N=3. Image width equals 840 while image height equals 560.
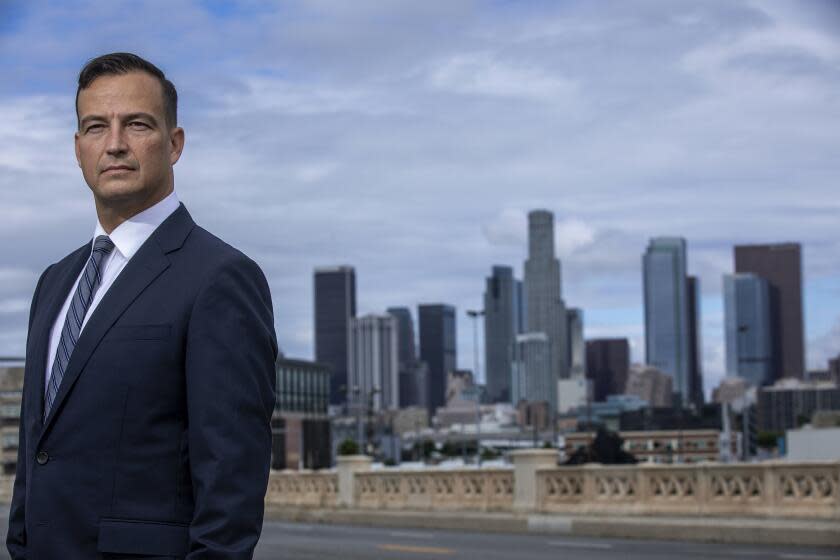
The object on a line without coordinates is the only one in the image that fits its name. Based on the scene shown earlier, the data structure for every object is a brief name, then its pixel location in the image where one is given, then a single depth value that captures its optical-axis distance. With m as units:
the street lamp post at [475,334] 90.12
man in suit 3.18
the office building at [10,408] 37.27
